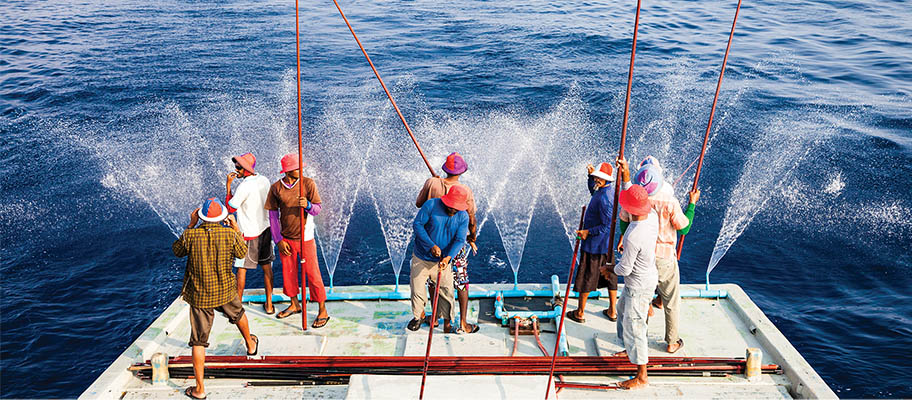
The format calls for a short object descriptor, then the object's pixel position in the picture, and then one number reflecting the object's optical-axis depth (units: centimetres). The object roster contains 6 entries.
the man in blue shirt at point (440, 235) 570
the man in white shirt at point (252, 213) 631
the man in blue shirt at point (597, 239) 603
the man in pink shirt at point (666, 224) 567
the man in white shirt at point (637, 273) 523
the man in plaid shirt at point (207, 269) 530
